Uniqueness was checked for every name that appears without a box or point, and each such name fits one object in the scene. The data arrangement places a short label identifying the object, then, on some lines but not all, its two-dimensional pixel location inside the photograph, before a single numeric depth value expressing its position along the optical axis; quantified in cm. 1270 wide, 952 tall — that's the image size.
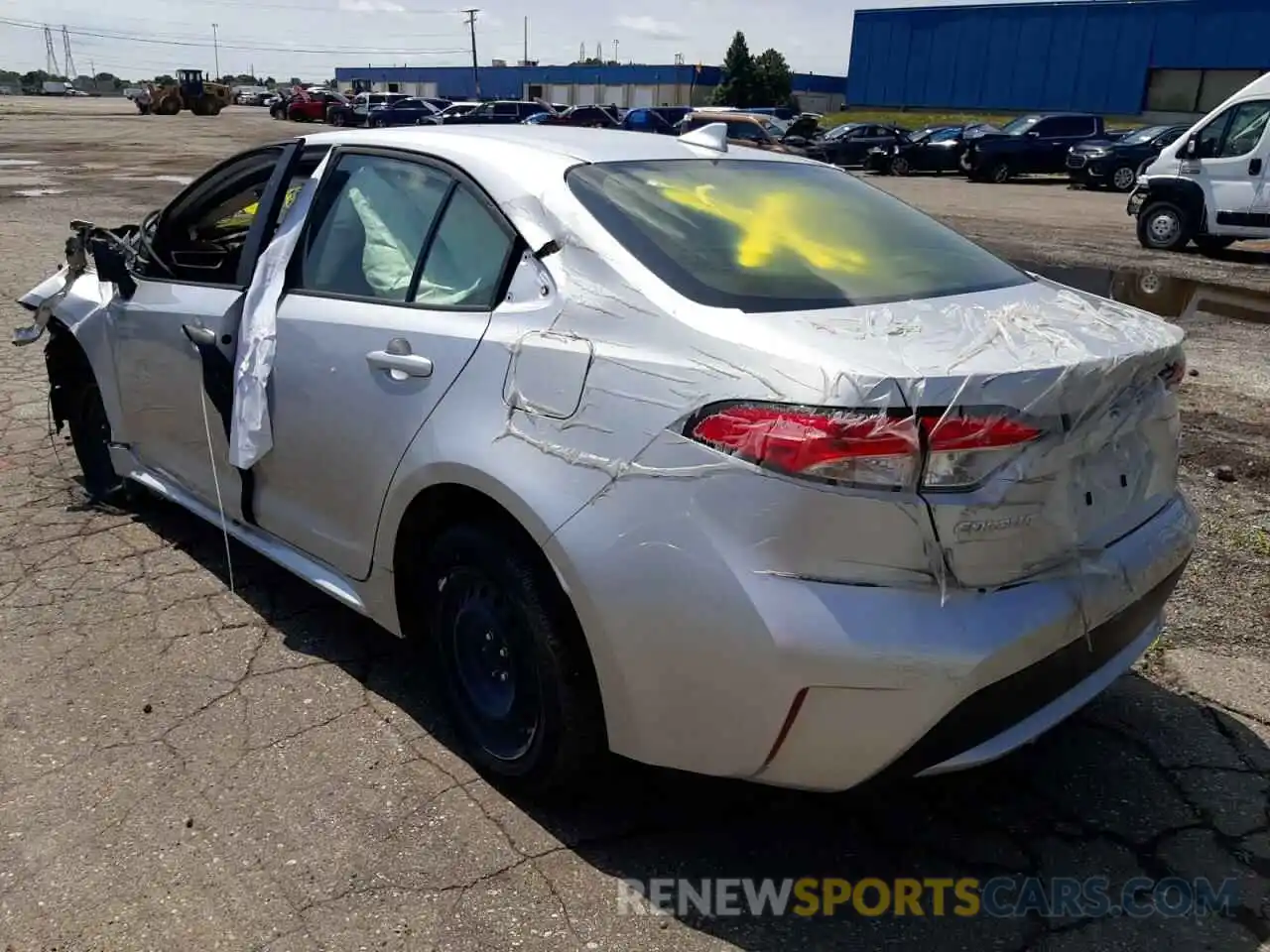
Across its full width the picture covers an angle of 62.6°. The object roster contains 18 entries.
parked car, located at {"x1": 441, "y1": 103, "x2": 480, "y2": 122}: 4278
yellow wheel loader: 6150
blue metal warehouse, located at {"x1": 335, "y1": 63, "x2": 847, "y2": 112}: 7750
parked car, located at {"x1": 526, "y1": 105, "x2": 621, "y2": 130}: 3838
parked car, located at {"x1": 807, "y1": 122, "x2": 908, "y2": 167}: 3161
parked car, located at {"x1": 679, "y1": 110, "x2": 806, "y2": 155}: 2795
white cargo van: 1330
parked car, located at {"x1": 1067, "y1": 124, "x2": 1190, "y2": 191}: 2505
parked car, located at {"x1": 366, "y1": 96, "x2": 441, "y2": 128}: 4491
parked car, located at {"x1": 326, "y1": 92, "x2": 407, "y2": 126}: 4806
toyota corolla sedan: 209
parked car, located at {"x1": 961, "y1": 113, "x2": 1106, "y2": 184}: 2800
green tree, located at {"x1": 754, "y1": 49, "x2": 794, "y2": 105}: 7262
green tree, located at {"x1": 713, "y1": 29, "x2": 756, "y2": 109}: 7169
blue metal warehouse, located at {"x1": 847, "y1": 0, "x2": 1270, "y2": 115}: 4491
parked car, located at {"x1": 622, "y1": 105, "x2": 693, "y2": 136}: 3556
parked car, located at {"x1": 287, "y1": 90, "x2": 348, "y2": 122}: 5344
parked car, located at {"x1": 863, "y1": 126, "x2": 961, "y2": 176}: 2981
